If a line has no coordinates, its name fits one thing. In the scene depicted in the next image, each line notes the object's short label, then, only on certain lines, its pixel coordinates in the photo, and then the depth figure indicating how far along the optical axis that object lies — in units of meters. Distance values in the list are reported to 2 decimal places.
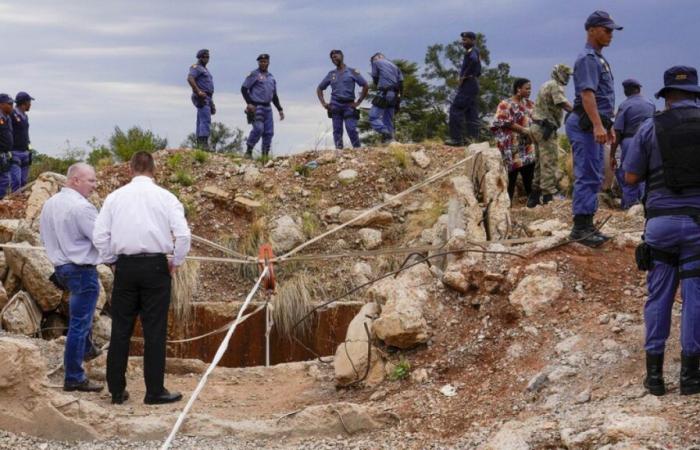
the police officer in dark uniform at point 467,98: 13.43
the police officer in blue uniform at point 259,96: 15.02
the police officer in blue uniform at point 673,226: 5.62
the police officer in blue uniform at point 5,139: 13.21
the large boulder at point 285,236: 12.87
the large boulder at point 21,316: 10.11
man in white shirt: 7.02
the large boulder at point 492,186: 10.32
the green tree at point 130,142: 17.38
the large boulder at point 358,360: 7.64
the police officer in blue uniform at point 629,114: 9.51
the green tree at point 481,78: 24.69
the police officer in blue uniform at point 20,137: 13.71
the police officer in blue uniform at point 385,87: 14.55
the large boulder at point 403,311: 7.58
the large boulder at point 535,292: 7.46
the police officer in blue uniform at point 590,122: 7.53
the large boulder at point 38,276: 10.70
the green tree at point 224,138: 24.23
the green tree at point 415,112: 23.92
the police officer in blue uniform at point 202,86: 14.97
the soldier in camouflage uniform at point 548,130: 11.77
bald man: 7.43
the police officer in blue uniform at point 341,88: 14.72
